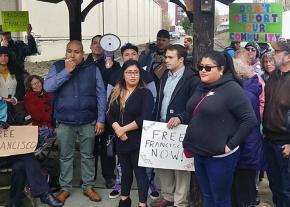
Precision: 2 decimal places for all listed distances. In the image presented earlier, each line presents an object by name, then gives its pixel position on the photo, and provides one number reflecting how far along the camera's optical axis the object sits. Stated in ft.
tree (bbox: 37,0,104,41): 22.94
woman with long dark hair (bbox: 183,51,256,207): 10.83
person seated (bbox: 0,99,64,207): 14.10
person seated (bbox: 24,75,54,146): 17.34
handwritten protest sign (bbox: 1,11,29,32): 26.40
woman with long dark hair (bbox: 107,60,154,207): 13.51
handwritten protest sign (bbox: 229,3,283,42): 20.98
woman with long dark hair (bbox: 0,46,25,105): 16.96
